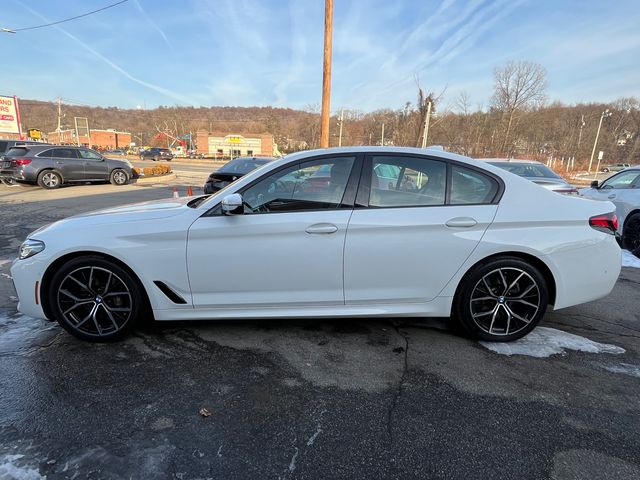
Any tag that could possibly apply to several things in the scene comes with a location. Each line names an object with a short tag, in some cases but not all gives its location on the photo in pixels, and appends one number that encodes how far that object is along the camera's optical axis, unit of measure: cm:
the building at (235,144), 8281
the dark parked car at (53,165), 1391
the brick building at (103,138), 10112
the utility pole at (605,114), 5241
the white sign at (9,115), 2964
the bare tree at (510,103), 4588
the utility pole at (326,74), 1159
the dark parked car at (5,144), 1827
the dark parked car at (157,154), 5278
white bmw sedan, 302
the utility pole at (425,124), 2033
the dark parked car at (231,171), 927
